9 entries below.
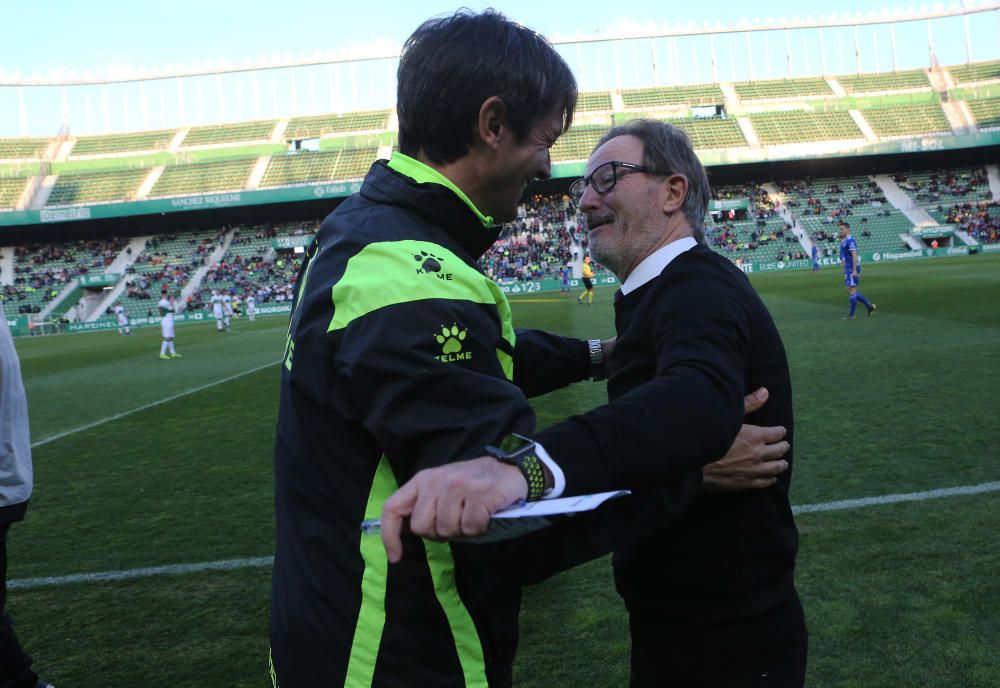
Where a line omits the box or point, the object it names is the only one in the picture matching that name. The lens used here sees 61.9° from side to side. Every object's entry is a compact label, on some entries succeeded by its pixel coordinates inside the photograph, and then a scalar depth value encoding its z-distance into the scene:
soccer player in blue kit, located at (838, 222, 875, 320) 16.45
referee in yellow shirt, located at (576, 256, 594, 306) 28.06
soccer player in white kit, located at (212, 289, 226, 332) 30.41
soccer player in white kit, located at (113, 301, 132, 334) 37.50
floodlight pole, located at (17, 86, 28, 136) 64.88
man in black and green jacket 1.23
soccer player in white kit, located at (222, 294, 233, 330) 32.66
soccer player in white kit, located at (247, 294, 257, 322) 39.80
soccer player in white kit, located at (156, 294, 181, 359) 21.52
